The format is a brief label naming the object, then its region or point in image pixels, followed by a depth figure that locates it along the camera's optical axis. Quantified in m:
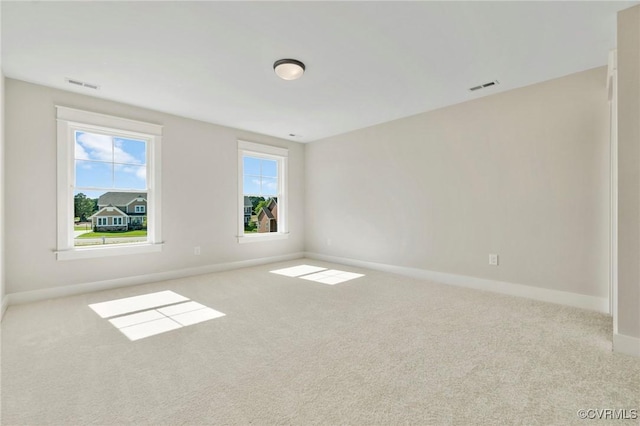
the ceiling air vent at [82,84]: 3.19
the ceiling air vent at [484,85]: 3.25
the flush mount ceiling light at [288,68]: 2.73
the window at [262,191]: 5.16
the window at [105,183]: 3.47
